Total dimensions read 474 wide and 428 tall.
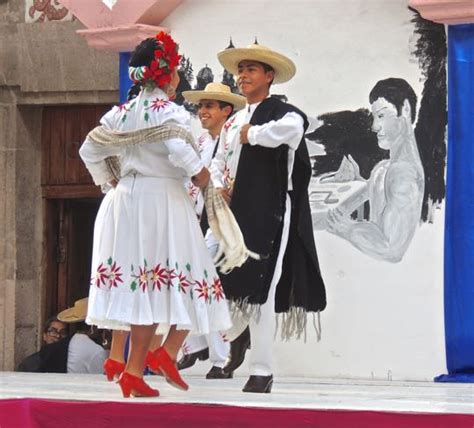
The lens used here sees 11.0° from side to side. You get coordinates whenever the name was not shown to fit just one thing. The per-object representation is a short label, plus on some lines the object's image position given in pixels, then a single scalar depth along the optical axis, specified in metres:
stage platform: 9.64
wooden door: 20.36
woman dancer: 11.48
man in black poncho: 12.46
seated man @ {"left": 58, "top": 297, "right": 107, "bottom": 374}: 18.12
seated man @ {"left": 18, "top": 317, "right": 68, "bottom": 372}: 18.74
